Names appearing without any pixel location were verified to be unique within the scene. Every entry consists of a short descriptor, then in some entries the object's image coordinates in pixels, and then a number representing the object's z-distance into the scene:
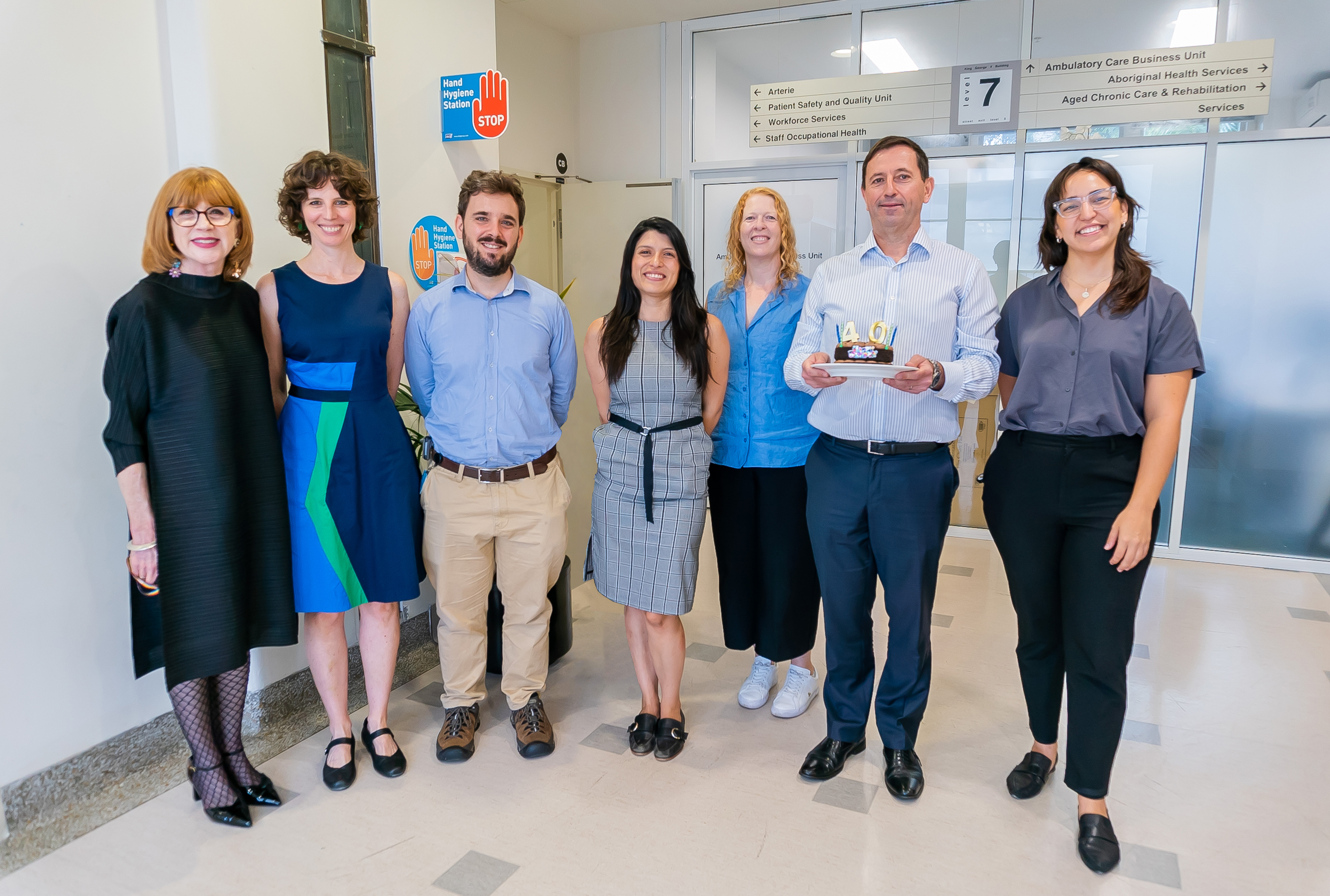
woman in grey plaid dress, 2.38
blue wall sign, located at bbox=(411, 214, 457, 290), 3.24
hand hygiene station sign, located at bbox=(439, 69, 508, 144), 3.21
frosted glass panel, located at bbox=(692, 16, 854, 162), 5.16
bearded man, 2.41
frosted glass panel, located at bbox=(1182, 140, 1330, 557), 4.34
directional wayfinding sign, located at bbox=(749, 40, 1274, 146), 4.24
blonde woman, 2.51
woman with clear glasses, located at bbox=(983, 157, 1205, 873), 1.92
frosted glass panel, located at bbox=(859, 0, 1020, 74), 4.76
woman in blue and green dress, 2.26
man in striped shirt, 2.14
